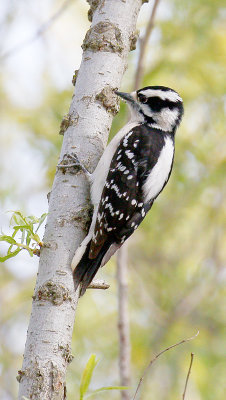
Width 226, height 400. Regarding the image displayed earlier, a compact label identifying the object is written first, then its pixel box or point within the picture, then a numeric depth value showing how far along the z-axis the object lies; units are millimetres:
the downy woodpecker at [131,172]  5191
